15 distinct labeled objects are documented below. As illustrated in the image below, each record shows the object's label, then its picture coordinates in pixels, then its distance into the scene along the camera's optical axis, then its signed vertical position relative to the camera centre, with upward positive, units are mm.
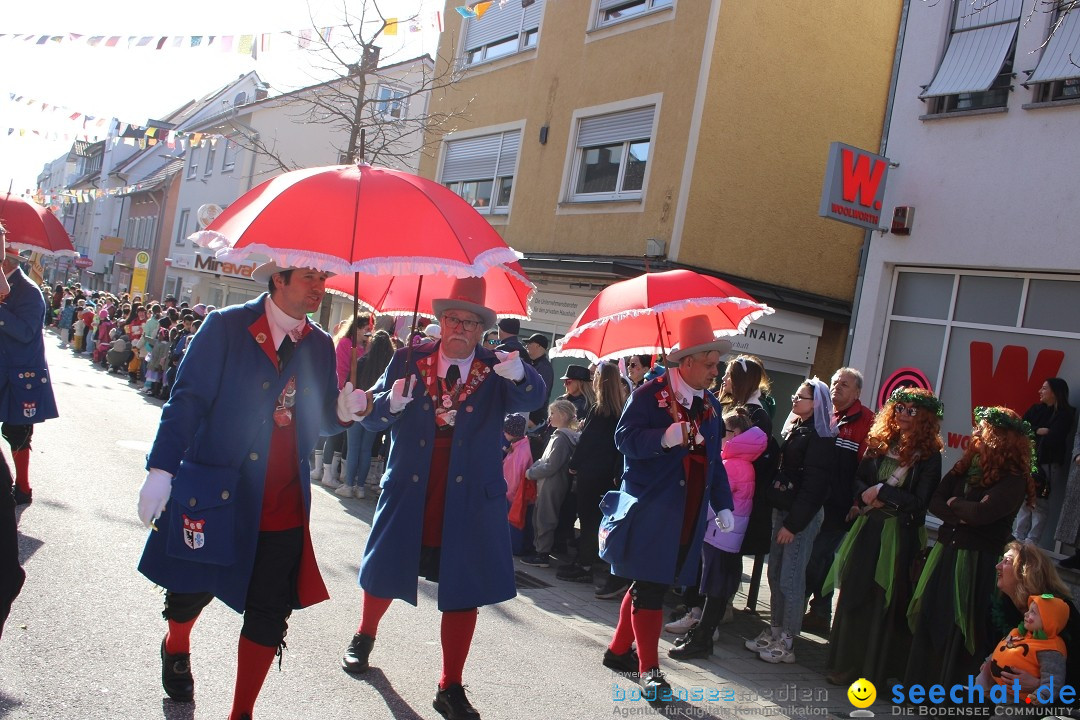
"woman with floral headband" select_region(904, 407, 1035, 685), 5195 -722
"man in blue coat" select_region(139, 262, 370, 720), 3426 -661
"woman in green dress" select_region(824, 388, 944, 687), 5555 -836
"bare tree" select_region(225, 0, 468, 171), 15117 +4534
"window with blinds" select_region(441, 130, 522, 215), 17672 +3424
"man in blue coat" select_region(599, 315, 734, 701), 4879 -604
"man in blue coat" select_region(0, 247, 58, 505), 6195 -632
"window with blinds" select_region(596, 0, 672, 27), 14742 +5814
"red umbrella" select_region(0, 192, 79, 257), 6410 +280
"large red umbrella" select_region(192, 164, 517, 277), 3258 +343
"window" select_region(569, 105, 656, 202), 14477 +3367
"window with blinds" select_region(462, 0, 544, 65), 17562 +6133
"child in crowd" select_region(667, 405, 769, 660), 5867 -1009
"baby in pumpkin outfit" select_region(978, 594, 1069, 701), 4543 -1032
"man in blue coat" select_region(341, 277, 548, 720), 4211 -653
